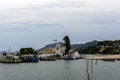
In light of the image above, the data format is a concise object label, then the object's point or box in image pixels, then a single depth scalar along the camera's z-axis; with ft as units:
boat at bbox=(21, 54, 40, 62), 254.19
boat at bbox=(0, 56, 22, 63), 249.39
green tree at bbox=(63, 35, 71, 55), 316.38
